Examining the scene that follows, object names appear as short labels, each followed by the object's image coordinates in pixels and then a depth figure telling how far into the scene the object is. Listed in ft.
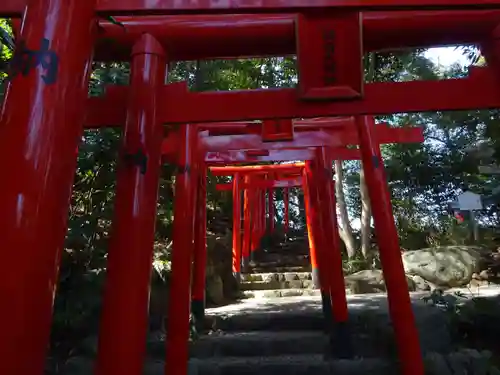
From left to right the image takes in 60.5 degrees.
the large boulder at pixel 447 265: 33.37
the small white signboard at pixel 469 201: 25.11
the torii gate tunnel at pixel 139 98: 4.81
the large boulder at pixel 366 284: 31.19
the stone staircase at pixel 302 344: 14.84
